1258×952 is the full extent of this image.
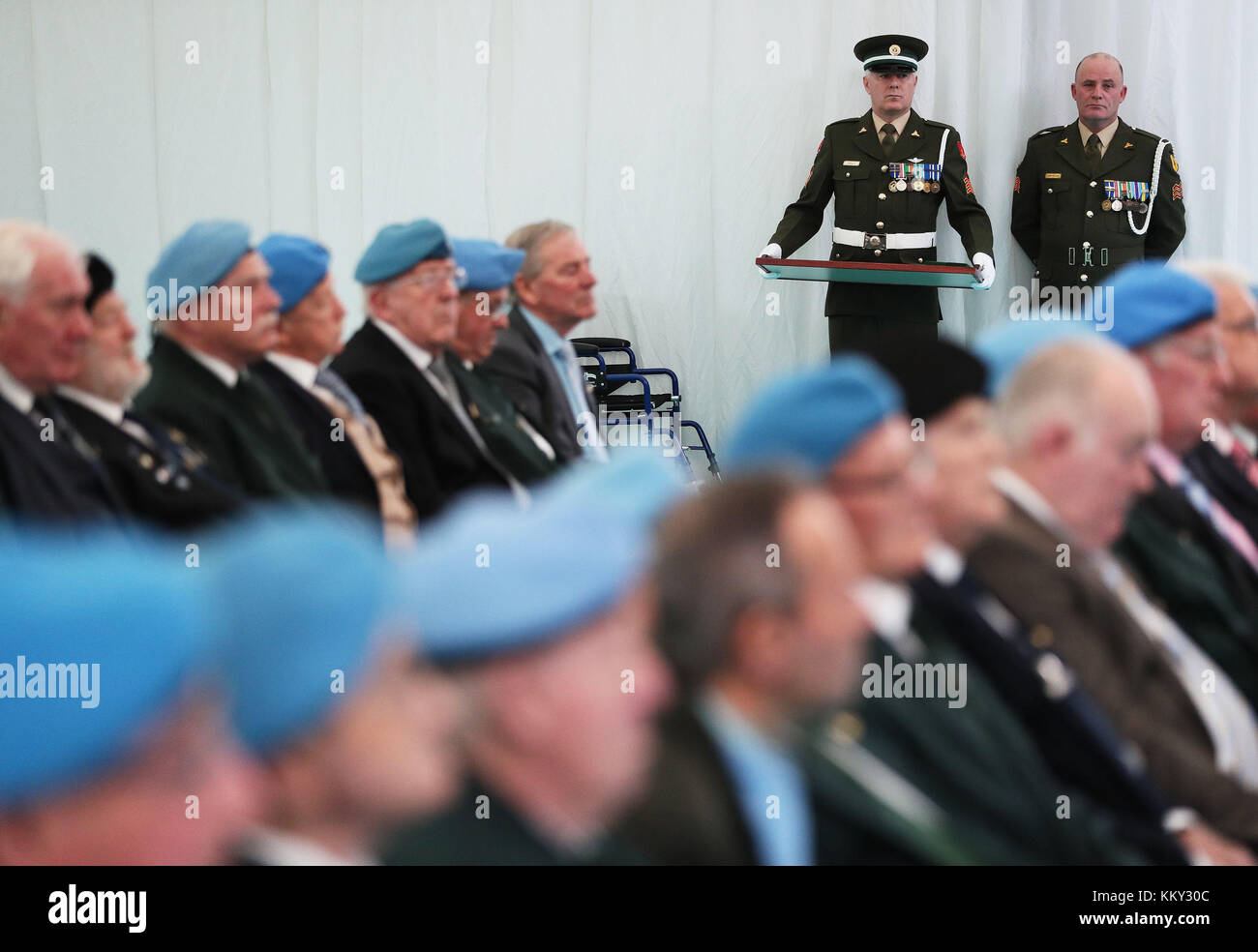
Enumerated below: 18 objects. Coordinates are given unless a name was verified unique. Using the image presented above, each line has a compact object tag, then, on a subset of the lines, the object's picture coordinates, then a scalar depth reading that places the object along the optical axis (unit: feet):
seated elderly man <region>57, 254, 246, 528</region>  18.26
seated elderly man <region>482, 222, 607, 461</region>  30.27
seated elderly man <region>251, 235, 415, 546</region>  22.35
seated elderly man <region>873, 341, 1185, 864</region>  12.41
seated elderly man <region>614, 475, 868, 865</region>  8.72
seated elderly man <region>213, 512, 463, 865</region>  6.74
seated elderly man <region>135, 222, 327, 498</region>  20.27
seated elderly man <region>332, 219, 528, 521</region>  23.94
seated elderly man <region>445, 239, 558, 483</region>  25.71
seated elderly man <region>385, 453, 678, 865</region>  7.53
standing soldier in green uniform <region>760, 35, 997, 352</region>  49.37
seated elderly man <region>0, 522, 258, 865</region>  6.19
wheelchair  49.75
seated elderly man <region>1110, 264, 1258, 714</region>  16.43
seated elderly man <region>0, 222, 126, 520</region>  16.10
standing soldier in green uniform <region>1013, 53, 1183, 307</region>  49.44
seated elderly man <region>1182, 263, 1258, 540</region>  19.16
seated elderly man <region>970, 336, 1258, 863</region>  13.53
